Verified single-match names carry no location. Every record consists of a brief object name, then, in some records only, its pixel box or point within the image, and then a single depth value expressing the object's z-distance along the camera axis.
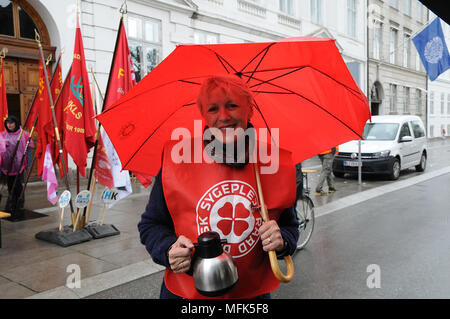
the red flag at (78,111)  5.59
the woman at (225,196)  1.65
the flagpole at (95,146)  5.58
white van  11.91
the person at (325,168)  9.73
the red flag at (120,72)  5.48
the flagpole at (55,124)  5.73
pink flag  6.24
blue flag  12.40
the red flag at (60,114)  6.02
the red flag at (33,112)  6.72
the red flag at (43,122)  6.20
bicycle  5.35
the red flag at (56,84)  6.45
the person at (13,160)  7.42
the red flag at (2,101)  7.99
